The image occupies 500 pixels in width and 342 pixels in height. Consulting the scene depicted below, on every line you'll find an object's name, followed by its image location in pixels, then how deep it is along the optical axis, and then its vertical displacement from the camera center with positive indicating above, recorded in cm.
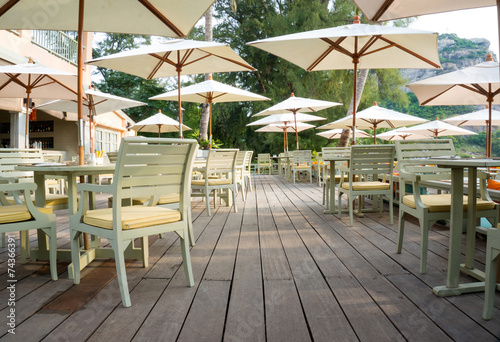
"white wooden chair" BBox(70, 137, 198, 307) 195 -27
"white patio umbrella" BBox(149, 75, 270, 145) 654 +117
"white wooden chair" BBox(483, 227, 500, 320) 172 -57
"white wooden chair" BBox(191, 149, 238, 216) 498 -24
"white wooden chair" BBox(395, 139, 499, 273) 246 -34
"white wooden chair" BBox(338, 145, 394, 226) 423 -19
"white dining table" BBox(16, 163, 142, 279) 237 -36
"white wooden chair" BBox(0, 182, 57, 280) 223 -43
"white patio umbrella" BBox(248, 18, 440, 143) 428 +143
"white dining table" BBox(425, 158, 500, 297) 211 -48
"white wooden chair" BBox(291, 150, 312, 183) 1024 -15
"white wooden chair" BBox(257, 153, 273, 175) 1546 -28
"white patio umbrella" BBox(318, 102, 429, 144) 819 +85
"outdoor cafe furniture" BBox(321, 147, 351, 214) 489 -42
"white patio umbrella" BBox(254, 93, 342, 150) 965 +132
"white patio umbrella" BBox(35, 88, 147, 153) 782 +115
